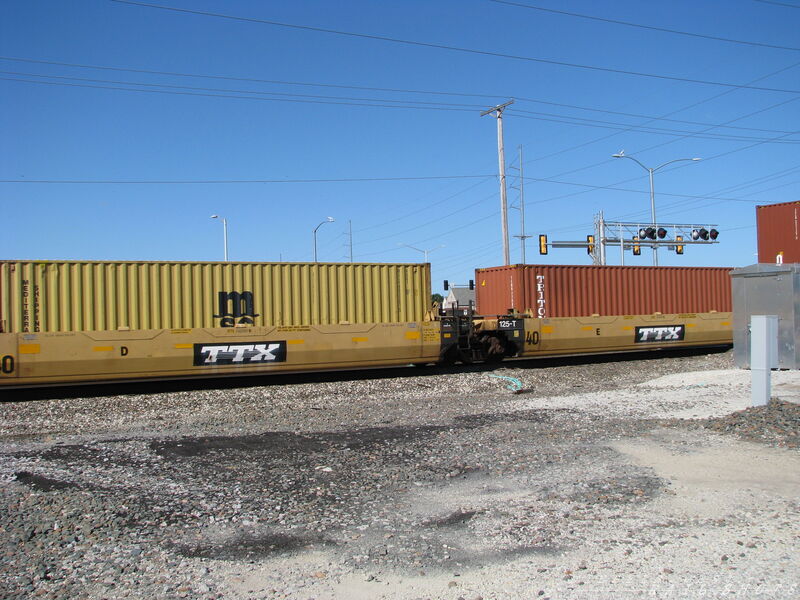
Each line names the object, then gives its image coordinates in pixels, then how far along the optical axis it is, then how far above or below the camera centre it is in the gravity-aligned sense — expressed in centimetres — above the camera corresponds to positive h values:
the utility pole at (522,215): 3546 +542
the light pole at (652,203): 3747 +610
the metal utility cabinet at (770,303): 1366 +10
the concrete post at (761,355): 941 -69
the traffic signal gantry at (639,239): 3525 +395
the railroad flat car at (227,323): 1353 -12
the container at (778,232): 1903 +222
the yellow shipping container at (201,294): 1366 +57
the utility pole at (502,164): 2567 +592
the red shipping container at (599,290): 1896 +64
